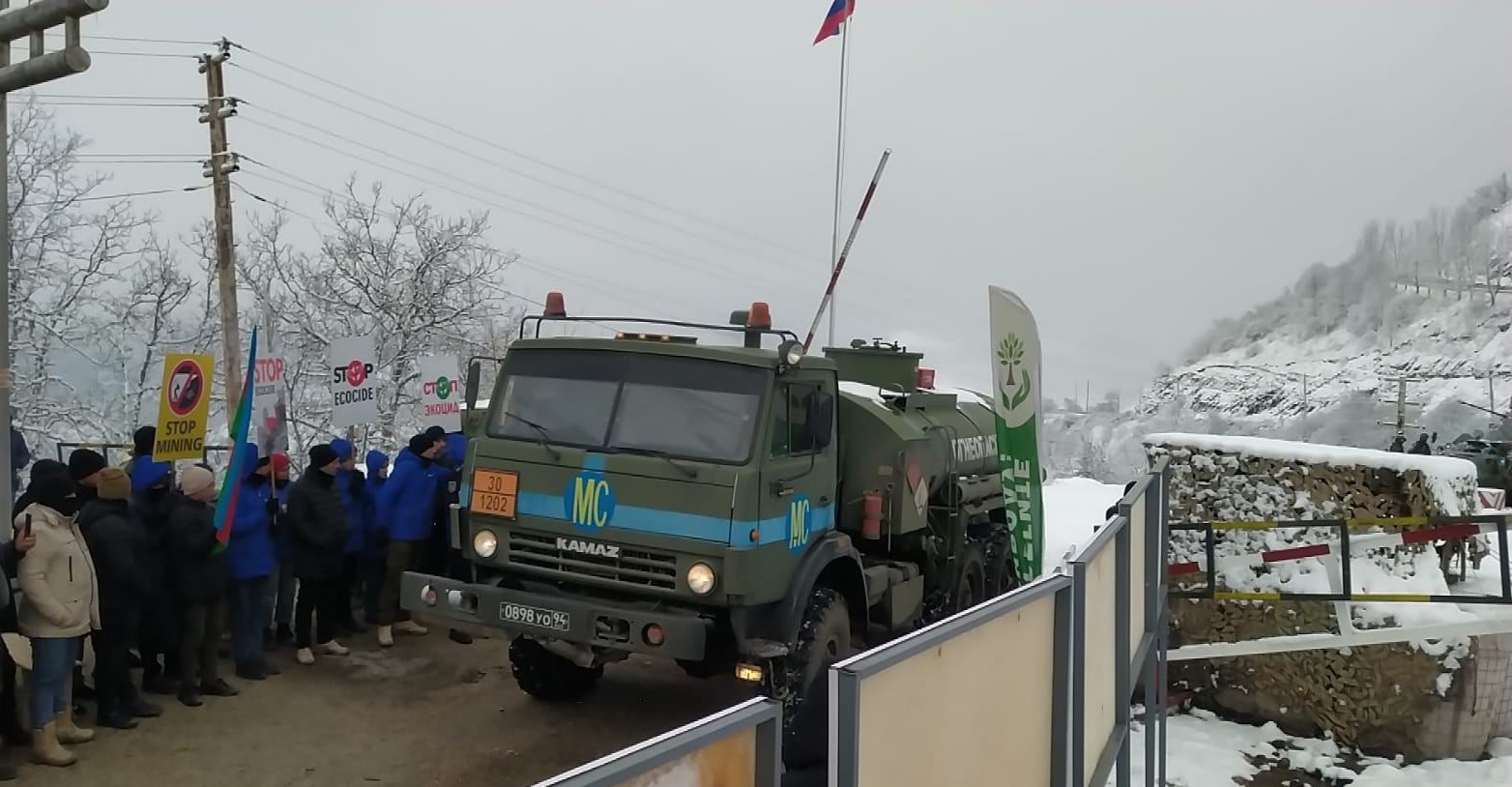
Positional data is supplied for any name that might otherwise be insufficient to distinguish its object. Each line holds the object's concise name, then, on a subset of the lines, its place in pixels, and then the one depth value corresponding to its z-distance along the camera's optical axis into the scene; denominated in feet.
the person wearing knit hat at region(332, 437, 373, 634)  26.30
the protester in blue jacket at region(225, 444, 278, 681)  23.35
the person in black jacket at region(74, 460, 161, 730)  19.60
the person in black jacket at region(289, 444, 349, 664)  24.70
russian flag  51.49
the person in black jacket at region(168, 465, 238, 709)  21.27
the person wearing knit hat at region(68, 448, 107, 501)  20.97
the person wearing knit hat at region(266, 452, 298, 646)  25.50
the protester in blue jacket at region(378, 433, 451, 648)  27.25
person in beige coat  18.13
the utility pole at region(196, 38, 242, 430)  60.64
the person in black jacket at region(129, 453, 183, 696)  21.48
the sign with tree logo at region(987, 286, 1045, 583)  22.94
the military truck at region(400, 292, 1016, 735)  19.92
